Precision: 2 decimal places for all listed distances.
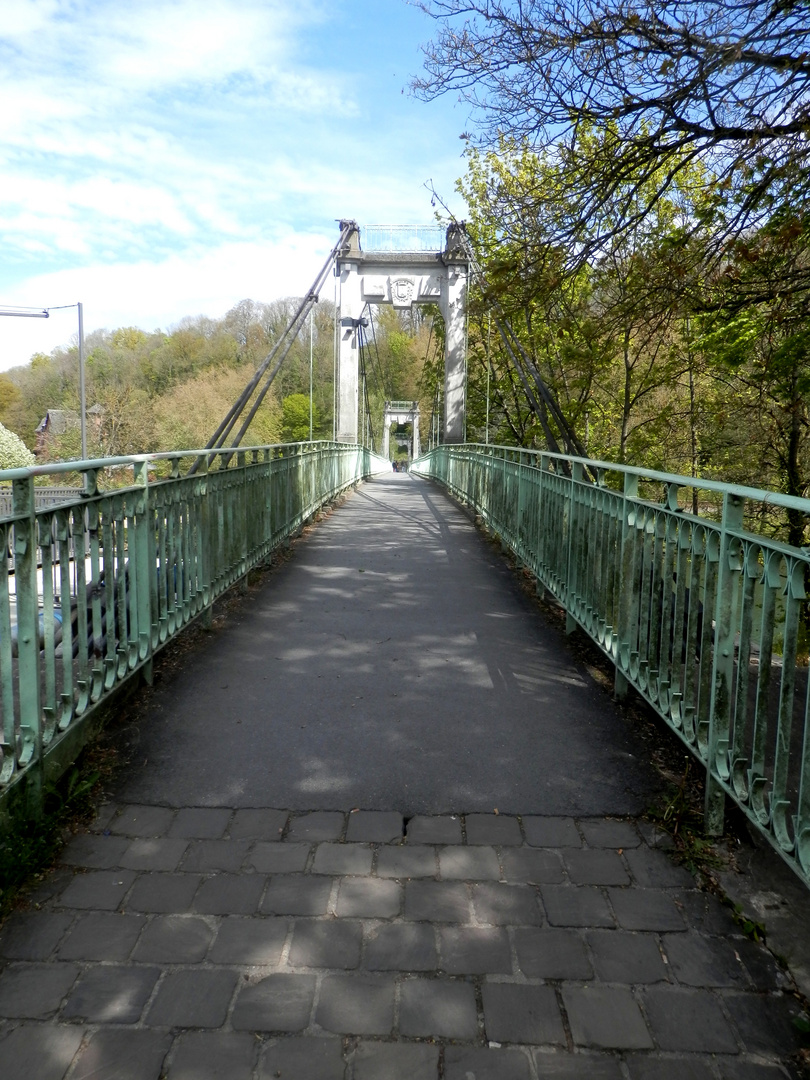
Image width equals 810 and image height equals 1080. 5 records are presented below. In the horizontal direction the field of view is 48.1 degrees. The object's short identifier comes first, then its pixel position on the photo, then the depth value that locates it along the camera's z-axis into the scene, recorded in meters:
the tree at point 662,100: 5.35
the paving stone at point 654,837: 2.86
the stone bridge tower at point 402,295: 25.05
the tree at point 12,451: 41.41
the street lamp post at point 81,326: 25.88
